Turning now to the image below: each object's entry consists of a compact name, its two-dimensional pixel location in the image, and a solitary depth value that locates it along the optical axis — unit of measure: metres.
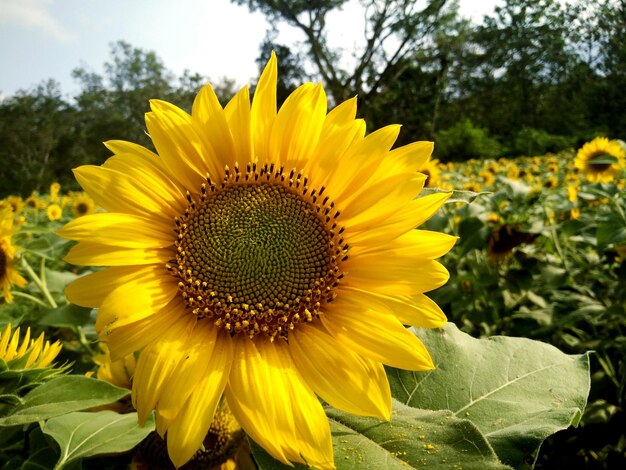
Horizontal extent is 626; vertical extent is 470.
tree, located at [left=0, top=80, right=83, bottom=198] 28.06
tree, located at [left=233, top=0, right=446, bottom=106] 22.70
